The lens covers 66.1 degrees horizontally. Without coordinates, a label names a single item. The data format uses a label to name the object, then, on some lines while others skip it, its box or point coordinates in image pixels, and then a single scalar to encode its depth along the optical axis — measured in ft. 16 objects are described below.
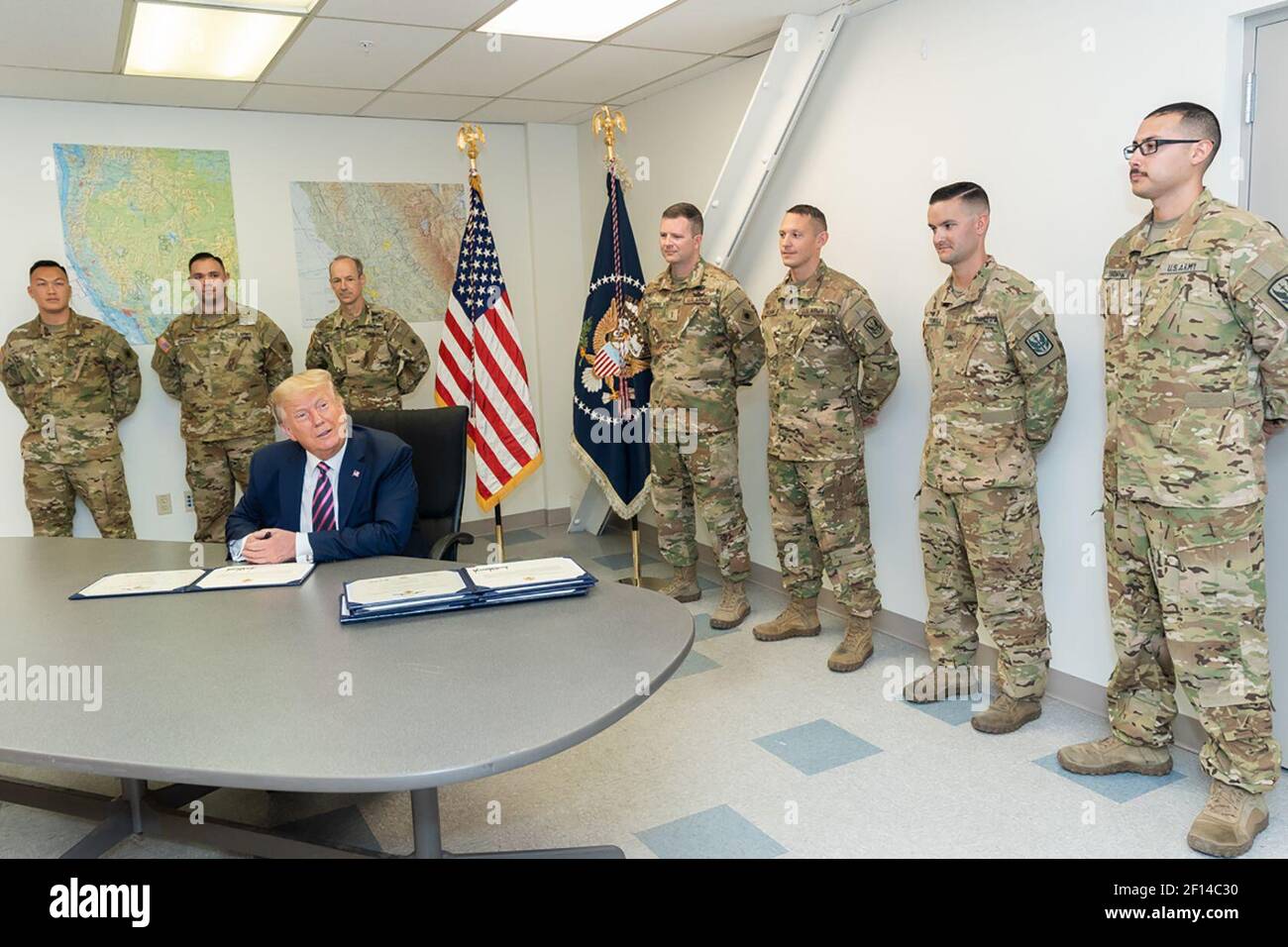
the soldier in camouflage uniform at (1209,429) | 7.67
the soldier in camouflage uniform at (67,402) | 15.21
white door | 8.30
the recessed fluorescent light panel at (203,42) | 11.91
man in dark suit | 8.69
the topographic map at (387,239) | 17.78
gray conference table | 4.59
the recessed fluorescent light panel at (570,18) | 12.16
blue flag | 15.10
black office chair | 10.25
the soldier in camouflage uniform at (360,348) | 16.48
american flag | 16.20
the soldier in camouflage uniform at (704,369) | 13.35
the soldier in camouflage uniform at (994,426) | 9.67
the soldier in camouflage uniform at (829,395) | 11.84
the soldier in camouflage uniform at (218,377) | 15.94
